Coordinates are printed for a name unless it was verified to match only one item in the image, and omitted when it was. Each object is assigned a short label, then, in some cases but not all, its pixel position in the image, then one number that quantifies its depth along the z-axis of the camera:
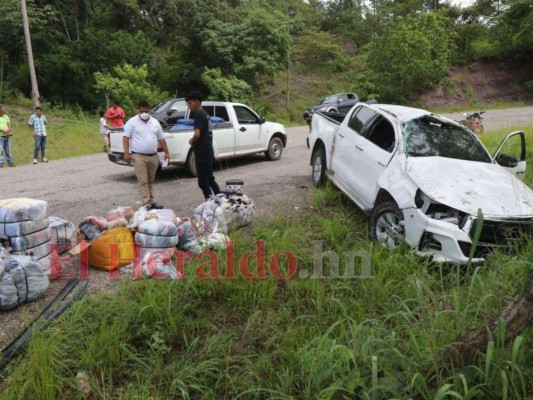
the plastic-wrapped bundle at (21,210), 4.07
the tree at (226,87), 22.45
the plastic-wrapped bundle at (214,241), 4.77
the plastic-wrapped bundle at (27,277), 3.71
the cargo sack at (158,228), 4.54
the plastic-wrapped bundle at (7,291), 3.57
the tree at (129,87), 21.17
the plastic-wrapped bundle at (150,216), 4.74
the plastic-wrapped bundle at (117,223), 4.82
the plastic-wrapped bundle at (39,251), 4.10
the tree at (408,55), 27.72
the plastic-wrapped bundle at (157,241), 4.55
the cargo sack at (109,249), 4.50
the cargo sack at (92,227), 4.83
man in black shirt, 6.07
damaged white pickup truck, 4.19
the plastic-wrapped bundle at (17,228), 4.06
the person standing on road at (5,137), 11.21
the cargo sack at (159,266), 4.13
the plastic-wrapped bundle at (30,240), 4.07
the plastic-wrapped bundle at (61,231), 4.72
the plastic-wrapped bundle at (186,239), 4.85
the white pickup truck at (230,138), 8.54
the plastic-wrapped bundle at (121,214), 5.04
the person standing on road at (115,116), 12.61
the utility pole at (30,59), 16.94
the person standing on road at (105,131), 13.57
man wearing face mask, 6.18
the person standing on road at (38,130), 11.64
